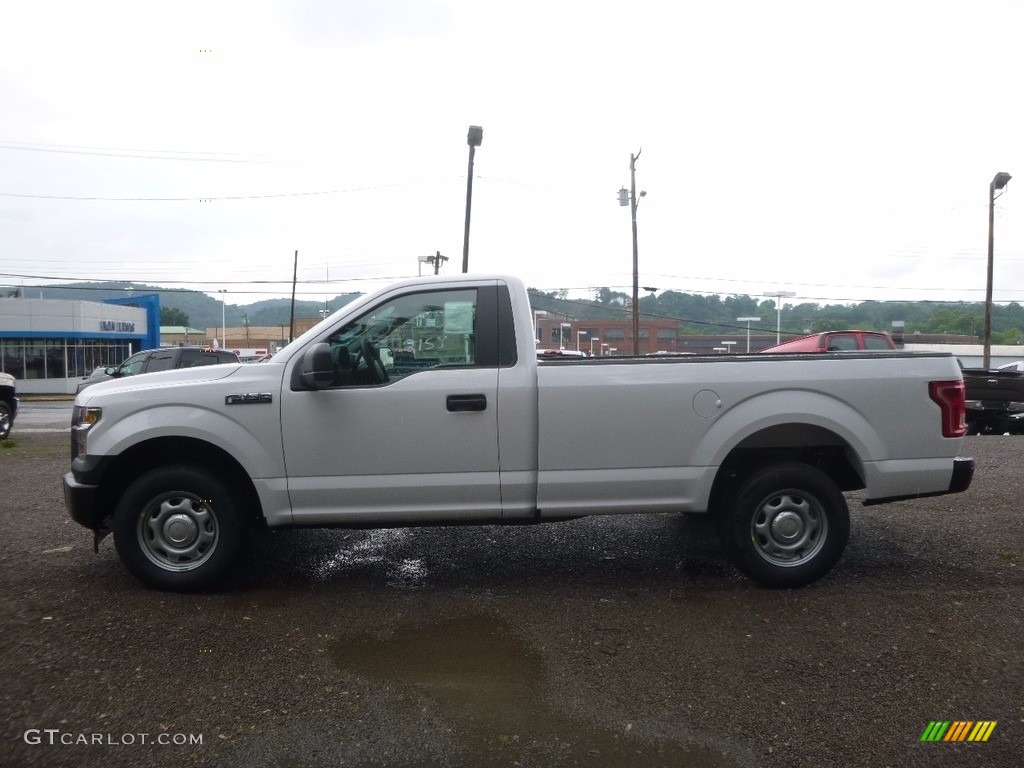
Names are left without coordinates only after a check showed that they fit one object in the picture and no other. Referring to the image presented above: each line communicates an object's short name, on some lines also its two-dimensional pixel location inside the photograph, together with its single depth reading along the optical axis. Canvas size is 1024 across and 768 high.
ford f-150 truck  5.02
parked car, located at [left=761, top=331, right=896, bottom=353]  15.79
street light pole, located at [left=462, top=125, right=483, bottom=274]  27.19
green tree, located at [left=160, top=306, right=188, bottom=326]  105.62
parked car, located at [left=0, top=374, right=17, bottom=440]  15.95
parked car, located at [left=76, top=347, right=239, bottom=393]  18.11
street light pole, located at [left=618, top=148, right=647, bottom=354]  31.12
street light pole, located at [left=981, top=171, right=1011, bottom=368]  30.62
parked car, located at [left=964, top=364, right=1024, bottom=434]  14.90
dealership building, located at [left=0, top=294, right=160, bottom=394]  39.53
